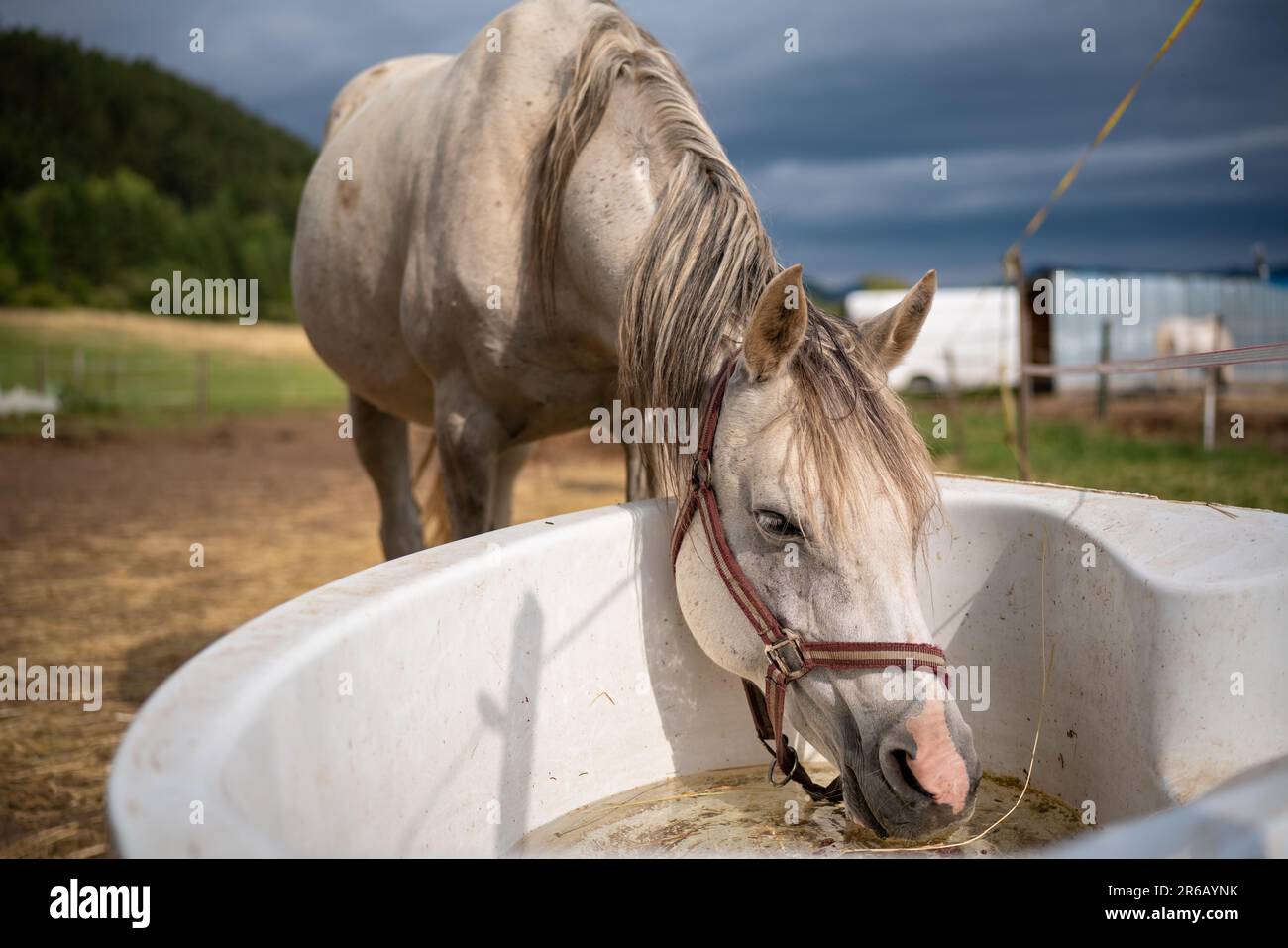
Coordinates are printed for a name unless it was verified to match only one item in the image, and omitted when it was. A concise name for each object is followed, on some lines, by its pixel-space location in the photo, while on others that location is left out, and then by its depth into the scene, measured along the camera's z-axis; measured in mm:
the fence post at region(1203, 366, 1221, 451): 8914
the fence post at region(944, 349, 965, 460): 9858
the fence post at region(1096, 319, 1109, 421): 11648
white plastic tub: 975
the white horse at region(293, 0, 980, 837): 1608
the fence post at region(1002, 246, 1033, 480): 6219
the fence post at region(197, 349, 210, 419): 15766
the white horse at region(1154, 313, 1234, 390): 13516
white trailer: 17828
